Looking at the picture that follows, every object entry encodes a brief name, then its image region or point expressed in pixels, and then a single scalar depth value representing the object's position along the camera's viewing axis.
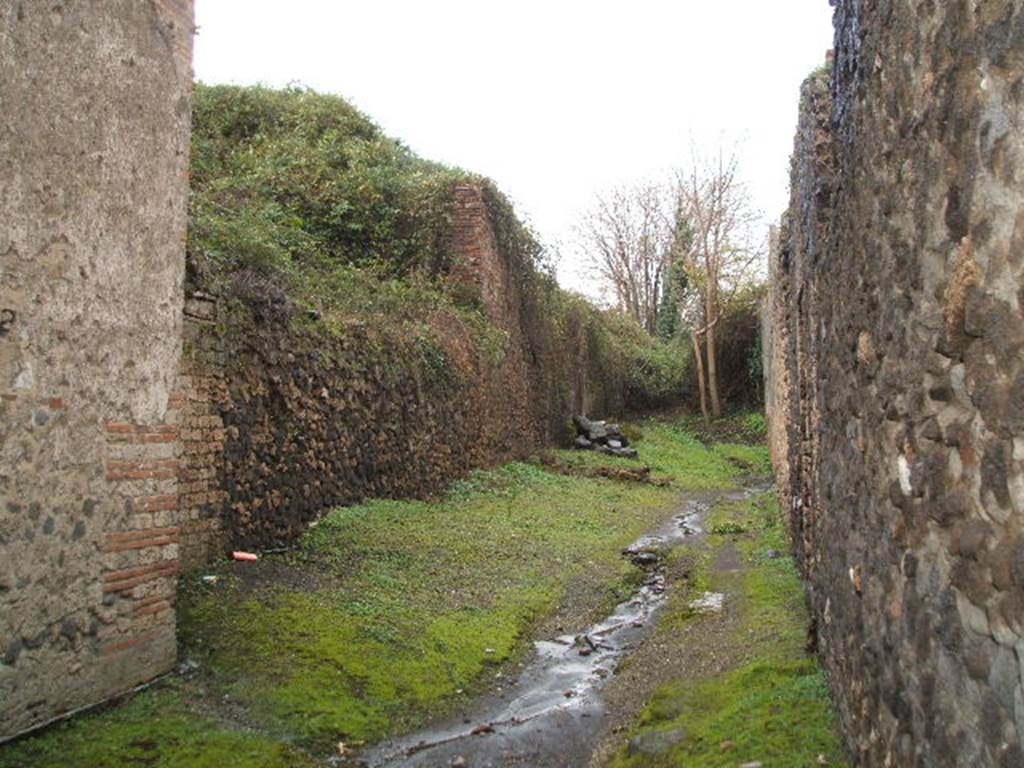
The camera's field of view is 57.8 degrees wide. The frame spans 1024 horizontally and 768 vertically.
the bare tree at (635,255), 37.88
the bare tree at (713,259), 28.25
